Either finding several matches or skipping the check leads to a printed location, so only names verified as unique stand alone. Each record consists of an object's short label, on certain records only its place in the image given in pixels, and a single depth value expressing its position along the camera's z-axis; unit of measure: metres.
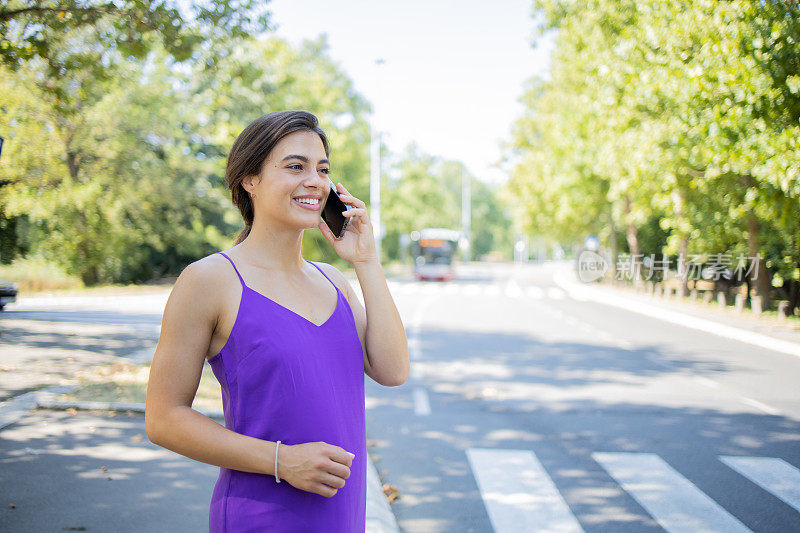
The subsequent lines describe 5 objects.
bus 42.41
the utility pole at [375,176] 39.00
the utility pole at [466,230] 90.56
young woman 1.77
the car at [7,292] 15.54
